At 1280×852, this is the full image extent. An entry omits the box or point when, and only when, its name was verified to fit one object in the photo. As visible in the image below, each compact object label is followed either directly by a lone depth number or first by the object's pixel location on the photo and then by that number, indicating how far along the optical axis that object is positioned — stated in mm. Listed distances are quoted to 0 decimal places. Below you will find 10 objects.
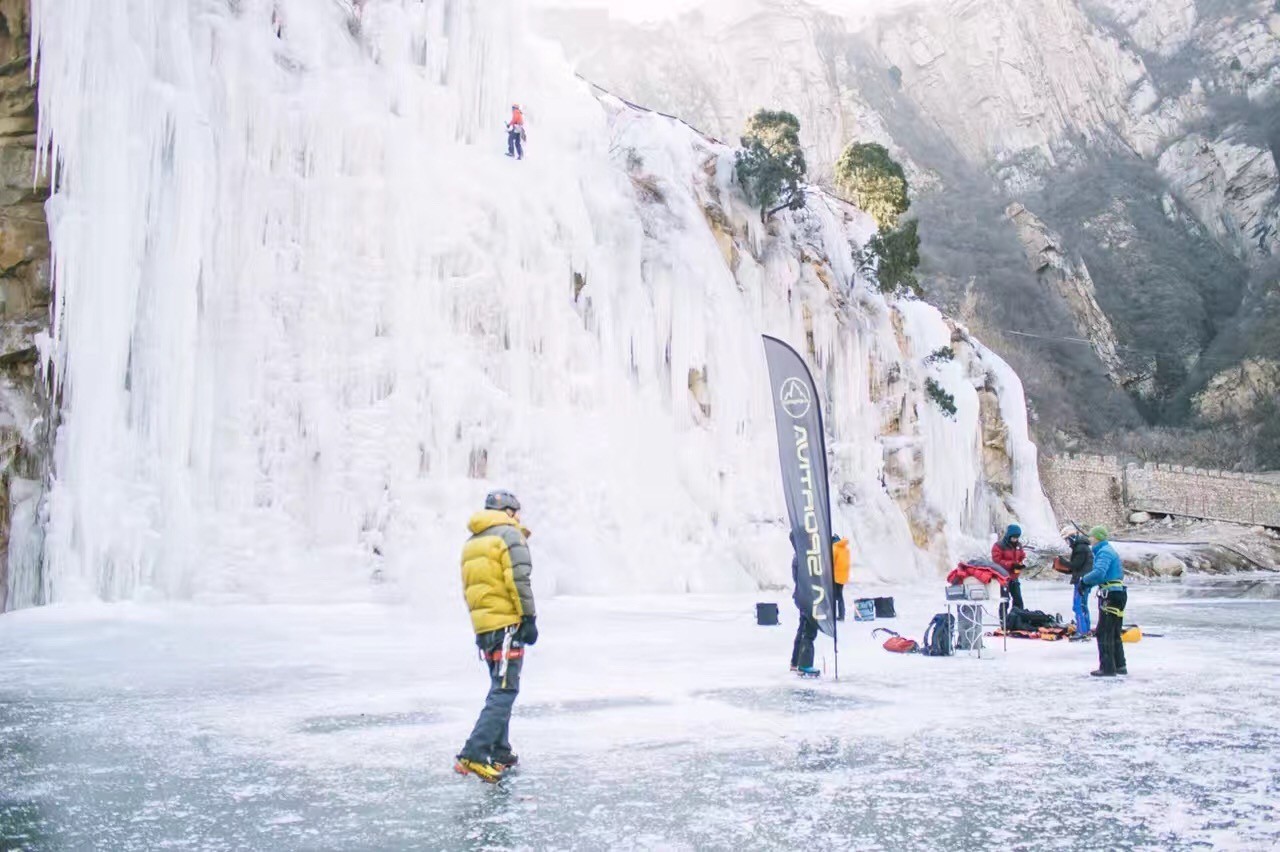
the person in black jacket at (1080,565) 11414
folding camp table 10578
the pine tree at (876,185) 36500
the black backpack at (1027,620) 12461
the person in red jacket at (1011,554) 11961
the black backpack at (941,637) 10391
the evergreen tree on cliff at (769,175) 27312
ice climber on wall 20891
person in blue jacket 8656
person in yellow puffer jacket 5102
